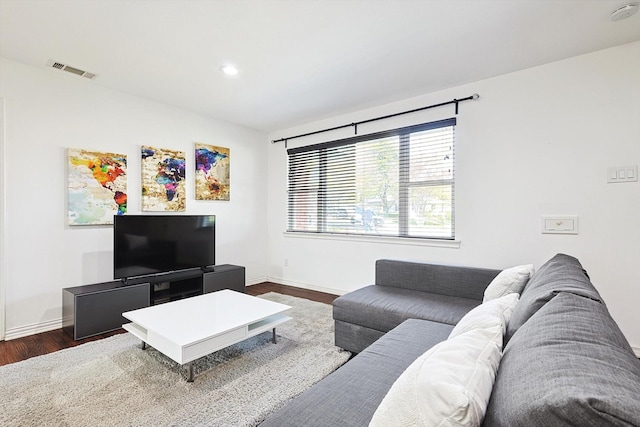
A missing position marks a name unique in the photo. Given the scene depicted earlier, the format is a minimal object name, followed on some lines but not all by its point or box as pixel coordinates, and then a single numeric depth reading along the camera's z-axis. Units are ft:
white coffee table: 6.42
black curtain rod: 10.44
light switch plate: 8.02
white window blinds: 11.28
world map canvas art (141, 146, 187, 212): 11.94
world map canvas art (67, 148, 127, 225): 10.21
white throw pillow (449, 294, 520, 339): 3.88
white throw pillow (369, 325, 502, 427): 2.21
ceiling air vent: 9.19
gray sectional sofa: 1.80
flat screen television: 10.36
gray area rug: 5.56
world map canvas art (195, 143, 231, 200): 13.66
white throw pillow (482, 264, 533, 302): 6.25
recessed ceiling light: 9.21
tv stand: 9.01
